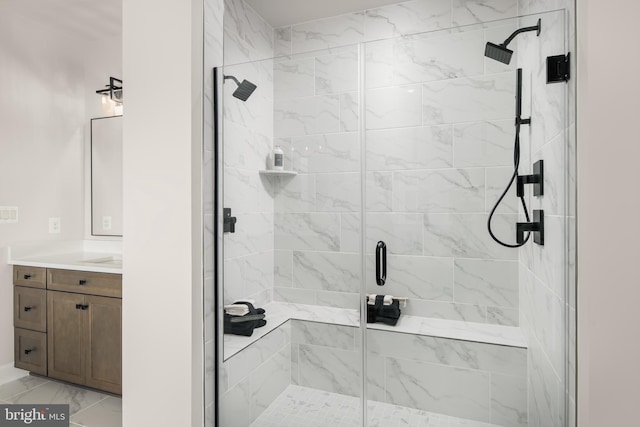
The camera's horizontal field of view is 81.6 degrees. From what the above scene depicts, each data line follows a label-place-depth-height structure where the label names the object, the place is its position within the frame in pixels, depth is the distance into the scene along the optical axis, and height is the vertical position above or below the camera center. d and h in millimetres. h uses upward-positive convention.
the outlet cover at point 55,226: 2996 -142
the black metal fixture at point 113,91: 2949 +953
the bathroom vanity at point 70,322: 2371 -776
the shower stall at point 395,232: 1392 -94
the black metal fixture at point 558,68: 1266 +493
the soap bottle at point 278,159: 1667 +227
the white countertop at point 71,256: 2479 -377
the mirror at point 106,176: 3115 +278
